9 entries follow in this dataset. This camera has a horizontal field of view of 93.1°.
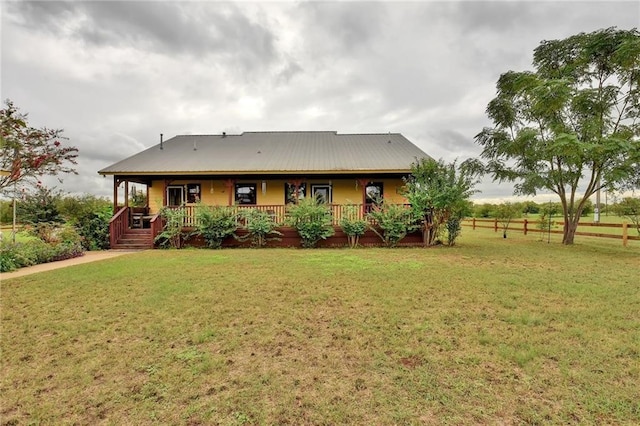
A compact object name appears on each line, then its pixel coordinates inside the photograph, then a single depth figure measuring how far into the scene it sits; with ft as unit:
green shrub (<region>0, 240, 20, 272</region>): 26.11
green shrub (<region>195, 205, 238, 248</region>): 39.96
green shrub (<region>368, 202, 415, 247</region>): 40.40
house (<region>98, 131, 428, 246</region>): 45.75
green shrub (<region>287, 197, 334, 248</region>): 39.81
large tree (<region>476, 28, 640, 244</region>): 37.27
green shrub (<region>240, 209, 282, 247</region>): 40.55
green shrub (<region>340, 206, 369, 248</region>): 40.75
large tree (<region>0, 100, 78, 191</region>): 33.73
